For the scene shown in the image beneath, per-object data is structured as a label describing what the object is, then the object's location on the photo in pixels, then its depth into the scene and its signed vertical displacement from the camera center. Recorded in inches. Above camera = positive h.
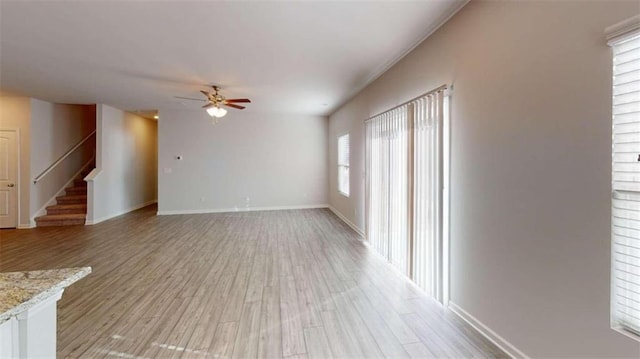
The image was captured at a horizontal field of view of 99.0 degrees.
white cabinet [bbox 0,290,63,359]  33.4 -20.8
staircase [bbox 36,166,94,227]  241.6 -32.8
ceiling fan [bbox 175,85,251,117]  194.9 +53.3
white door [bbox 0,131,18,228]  231.0 -3.9
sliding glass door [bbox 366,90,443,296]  107.4 -5.5
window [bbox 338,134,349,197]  259.4 +11.5
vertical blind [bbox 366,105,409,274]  136.2 -4.6
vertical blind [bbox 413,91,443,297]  105.6 -6.8
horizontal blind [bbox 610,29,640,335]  50.6 -1.3
